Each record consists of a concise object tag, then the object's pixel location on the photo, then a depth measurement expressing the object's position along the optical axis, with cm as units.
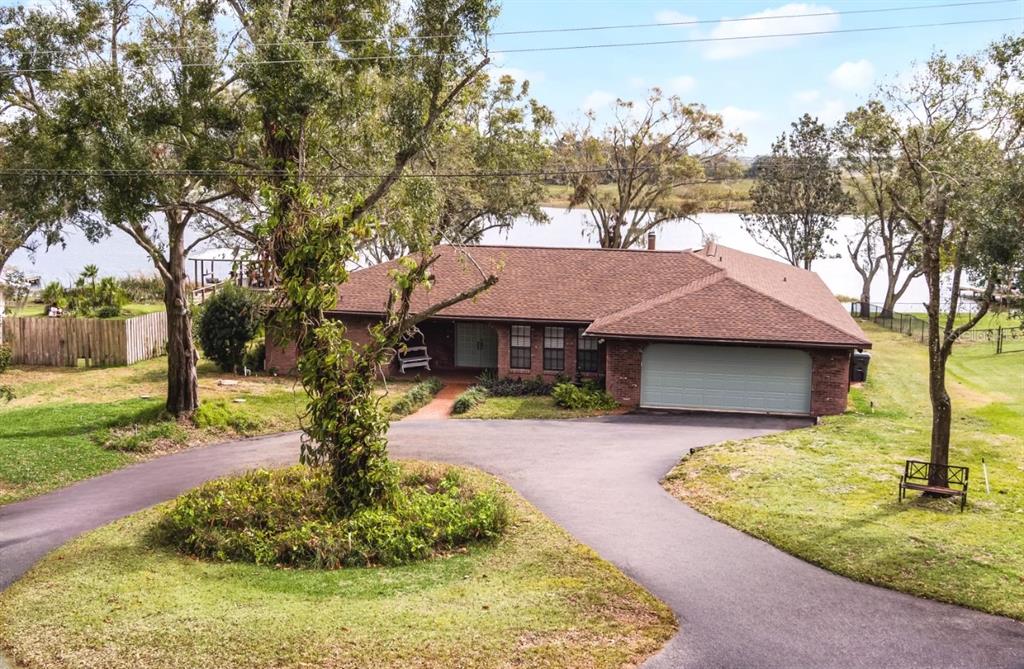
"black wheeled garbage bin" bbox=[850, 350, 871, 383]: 3038
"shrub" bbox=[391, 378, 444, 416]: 2583
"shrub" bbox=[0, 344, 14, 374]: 2839
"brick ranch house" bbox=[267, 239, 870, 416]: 2566
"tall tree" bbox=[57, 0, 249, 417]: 1914
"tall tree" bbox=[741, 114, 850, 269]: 5622
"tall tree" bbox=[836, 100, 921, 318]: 4048
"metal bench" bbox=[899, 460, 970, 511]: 1602
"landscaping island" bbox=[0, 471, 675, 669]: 1030
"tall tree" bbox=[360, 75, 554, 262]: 4219
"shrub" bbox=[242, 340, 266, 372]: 3089
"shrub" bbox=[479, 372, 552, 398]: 2778
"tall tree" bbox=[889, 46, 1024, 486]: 1413
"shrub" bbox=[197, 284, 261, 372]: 3058
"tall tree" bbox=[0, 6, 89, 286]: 1958
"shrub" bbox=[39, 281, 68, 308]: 4001
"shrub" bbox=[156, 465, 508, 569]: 1352
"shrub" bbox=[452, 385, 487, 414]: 2581
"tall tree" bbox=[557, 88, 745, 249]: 5178
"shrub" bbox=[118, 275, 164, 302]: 4866
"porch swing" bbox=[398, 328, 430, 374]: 3105
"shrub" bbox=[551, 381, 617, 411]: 2598
